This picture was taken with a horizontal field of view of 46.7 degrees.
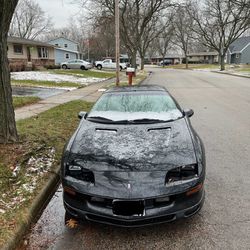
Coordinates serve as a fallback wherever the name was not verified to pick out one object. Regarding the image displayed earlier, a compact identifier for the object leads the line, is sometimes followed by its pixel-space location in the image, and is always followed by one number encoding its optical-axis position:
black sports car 2.81
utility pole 15.40
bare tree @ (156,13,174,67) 78.56
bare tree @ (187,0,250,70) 46.03
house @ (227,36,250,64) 70.19
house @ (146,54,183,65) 119.06
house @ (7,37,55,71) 30.93
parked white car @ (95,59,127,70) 47.04
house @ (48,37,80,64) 51.60
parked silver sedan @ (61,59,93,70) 38.24
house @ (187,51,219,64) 101.75
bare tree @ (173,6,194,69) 54.89
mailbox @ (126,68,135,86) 16.89
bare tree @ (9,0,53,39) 77.62
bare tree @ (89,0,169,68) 29.91
